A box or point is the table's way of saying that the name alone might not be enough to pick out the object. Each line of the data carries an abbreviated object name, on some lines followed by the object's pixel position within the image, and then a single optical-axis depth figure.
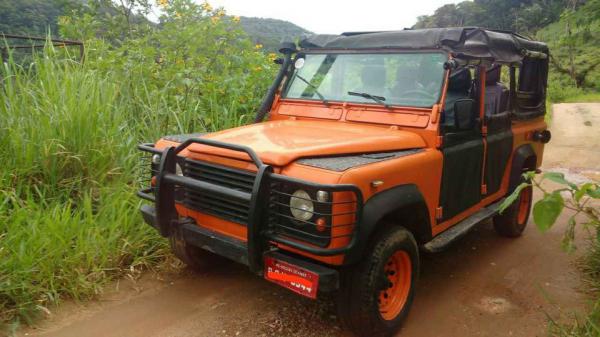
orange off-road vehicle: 2.52
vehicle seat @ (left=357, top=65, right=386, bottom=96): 3.69
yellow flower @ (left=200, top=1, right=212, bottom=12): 6.29
